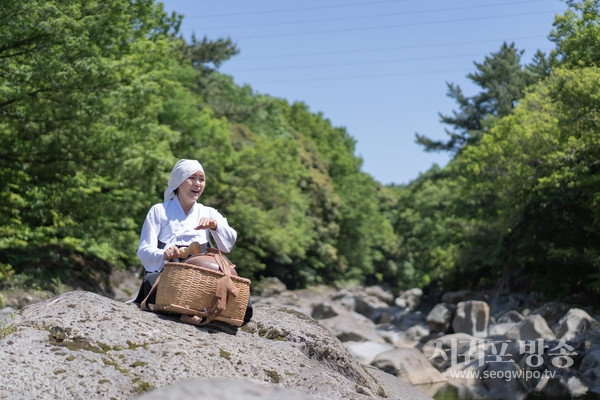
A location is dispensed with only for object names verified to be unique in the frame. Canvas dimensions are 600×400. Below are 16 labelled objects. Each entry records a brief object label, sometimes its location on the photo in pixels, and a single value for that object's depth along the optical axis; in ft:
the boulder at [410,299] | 167.66
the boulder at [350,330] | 86.74
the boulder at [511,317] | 98.72
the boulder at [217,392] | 10.53
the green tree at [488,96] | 170.81
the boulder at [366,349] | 73.00
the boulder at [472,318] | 96.05
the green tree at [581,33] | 66.64
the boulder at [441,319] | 103.19
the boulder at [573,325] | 75.47
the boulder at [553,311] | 96.22
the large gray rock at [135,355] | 17.13
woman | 20.94
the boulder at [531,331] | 74.69
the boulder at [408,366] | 60.13
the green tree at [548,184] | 73.31
